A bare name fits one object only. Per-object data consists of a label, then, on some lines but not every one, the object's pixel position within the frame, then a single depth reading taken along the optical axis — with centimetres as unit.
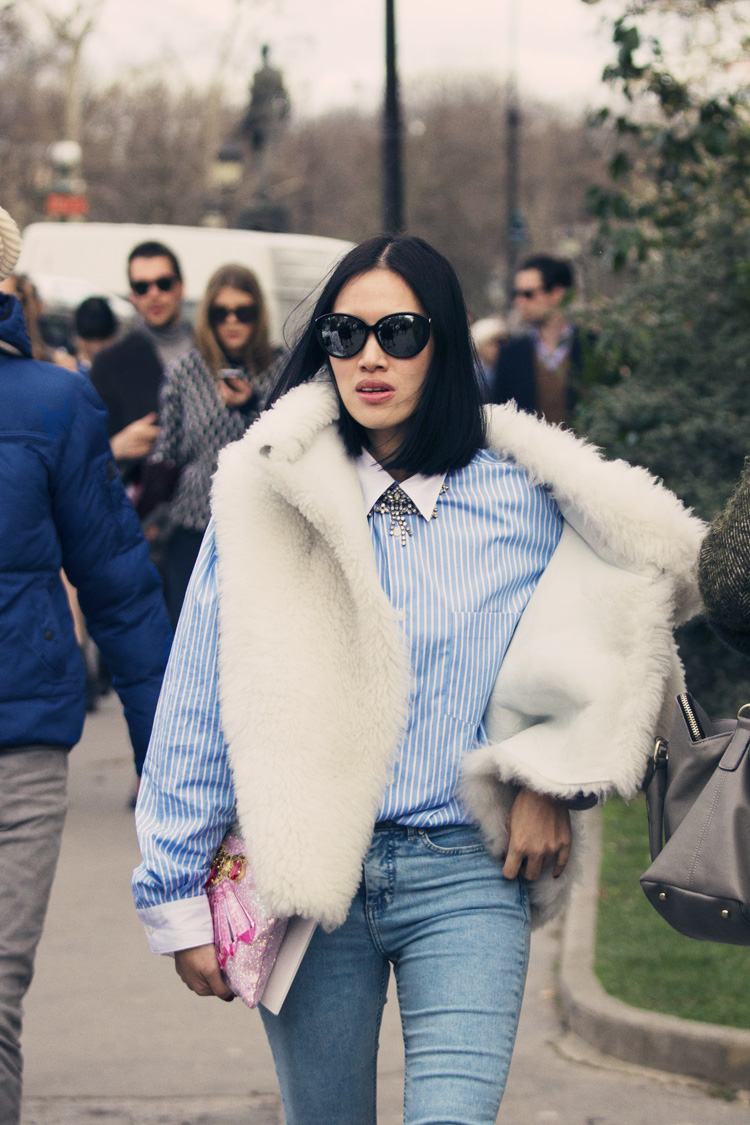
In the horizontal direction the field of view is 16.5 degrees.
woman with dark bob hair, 395
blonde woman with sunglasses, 955
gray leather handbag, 372
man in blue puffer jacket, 478
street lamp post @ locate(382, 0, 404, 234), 1919
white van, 2984
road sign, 4276
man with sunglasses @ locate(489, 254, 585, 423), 1312
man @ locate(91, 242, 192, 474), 1027
